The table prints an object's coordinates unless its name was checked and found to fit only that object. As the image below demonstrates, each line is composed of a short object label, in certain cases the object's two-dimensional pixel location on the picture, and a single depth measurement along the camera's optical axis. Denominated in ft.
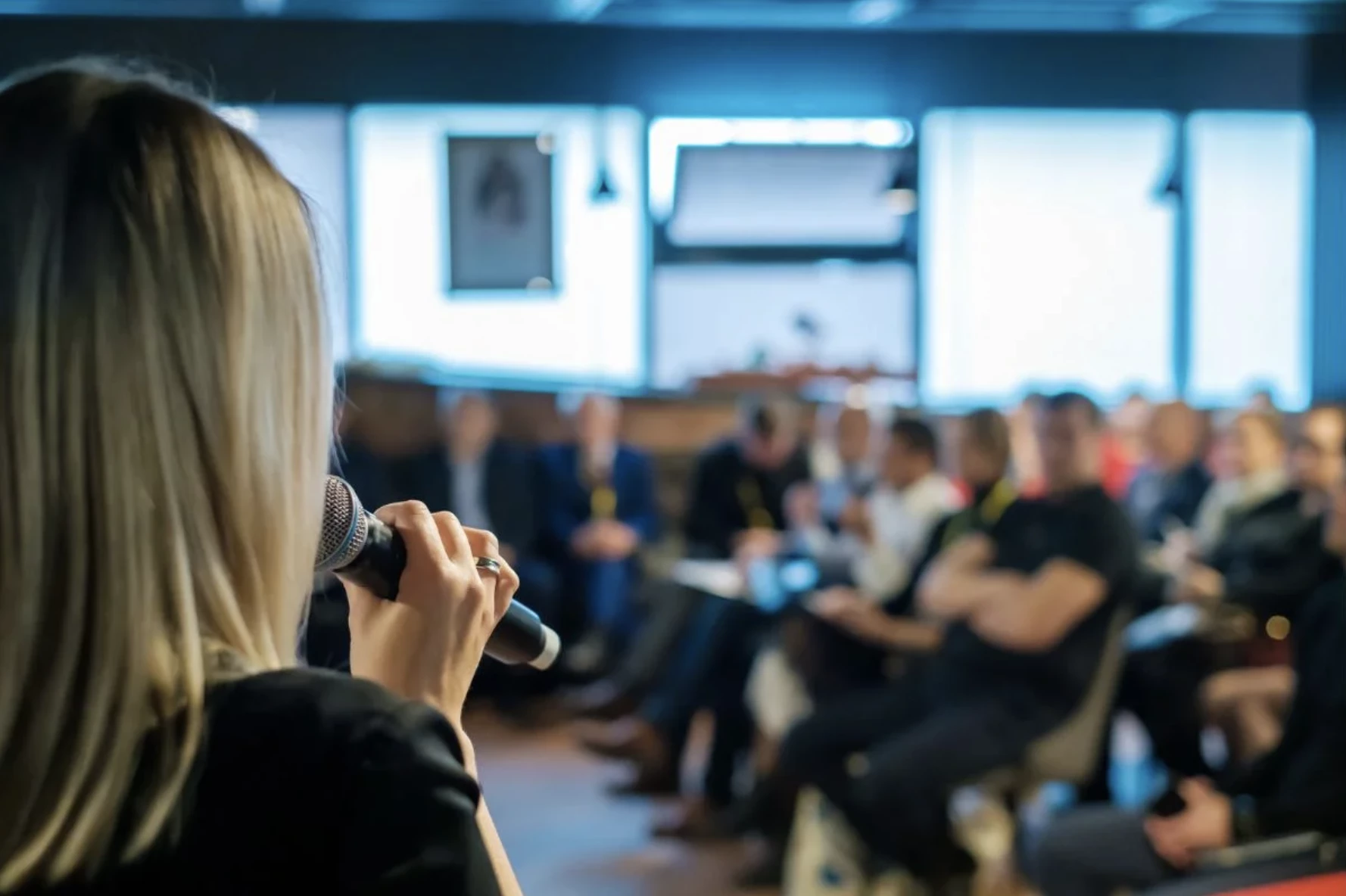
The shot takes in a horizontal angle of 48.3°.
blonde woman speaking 2.26
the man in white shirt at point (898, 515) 13.69
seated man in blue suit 21.21
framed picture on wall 30.04
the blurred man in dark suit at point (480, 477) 20.77
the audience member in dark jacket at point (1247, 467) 16.19
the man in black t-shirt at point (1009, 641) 11.00
